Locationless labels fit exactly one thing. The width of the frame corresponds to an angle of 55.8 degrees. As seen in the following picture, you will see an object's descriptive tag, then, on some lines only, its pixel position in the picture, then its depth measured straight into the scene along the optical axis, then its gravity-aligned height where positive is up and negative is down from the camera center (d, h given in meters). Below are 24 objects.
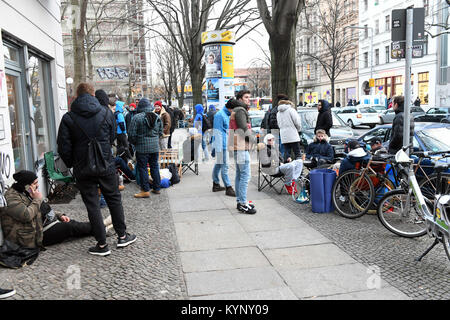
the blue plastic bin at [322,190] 6.68 -1.32
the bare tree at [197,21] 21.39 +4.59
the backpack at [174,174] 9.49 -1.40
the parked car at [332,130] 12.27 -0.78
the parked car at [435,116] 18.50 -0.67
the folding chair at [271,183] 8.09 -1.59
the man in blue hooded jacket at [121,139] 9.78 -0.60
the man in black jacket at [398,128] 7.01 -0.42
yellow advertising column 18.25 +1.98
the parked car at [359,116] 26.83 -0.74
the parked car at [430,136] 6.88 -0.58
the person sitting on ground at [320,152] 7.78 -0.86
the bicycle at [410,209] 4.62 -1.29
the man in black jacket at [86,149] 4.78 -0.39
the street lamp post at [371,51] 46.13 +5.77
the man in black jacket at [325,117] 10.89 -0.30
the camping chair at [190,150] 10.48 -0.99
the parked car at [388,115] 25.49 -0.73
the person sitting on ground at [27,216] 4.78 -1.14
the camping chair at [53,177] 7.97 -1.15
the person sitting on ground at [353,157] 6.48 -0.81
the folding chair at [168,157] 9.92 -1.06
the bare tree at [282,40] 10.88 +1.77
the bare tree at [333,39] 38.53 +7.79
